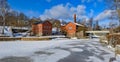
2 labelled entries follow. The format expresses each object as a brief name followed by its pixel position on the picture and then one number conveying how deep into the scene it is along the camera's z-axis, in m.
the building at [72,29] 26.17
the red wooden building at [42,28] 25.68
